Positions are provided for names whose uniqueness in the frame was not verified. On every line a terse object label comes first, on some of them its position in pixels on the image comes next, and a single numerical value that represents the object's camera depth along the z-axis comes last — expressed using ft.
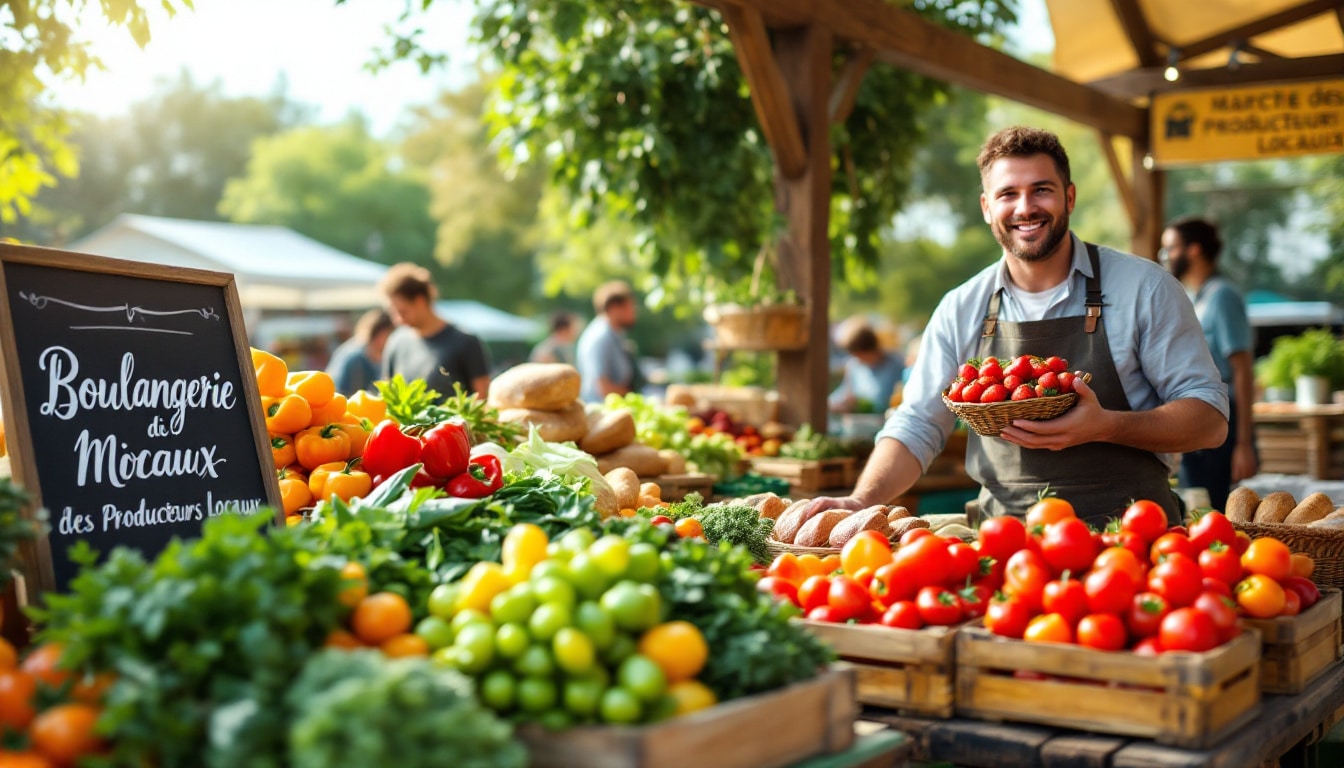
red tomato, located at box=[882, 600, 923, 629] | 7.68
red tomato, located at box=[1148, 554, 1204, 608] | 7.28
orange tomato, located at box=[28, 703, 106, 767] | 5.37
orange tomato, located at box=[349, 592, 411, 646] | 6.20
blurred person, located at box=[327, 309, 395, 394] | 30.17
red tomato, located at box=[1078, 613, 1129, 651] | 7.04
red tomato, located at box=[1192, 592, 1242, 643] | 7.07
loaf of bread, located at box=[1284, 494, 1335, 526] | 12.60
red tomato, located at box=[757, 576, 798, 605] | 8.15
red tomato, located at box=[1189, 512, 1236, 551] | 8.15
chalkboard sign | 7.45
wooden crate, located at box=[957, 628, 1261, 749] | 6.75
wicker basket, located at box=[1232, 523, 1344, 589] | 11.37
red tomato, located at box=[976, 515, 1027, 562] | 8.22
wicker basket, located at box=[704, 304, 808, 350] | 20.08
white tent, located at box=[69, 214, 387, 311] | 48.47
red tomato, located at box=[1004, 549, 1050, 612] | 7.52
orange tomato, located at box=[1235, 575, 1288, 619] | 7.81
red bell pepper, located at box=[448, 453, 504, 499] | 9.51
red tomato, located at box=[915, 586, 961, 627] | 7.70
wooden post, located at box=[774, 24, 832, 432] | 19.72
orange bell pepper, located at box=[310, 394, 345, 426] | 11.32
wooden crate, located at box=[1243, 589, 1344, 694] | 7.85
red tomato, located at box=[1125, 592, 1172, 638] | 7.16
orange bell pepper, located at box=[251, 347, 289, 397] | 11.05
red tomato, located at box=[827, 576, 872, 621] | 7.99
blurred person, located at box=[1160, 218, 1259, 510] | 20.90
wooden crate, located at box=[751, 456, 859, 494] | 19.10
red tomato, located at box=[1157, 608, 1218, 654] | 6.90
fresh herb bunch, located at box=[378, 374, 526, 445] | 12.50
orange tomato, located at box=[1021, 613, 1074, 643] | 7.18
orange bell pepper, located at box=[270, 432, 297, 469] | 10.70
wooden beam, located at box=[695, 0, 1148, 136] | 19.36
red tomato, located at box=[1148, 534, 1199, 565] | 7.84
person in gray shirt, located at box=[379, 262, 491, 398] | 22.25
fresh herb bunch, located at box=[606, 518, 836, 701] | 6.21
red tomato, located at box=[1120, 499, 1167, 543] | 8.25
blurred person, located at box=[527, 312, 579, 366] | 41.34
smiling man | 10.93
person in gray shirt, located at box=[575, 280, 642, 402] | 28.22
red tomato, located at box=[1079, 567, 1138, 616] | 7.22
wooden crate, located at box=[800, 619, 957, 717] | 7.38
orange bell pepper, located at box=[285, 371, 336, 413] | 11.30
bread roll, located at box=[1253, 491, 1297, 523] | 12.80
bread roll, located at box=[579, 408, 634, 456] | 16.33
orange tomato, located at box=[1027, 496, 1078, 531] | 8.42
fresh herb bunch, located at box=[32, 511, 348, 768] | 5.17
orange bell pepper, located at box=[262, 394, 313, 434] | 10.83
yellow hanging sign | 26.48
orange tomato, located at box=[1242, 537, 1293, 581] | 7.95
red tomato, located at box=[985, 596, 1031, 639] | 7.41
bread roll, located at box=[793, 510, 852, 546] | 10.30
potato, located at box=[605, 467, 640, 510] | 12.87
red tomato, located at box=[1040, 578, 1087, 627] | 7.29
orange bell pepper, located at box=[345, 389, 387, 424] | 12.30
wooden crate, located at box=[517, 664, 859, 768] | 5.36
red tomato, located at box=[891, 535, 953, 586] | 7.97
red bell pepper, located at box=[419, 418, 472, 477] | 9.91
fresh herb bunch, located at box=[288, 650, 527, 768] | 4.78
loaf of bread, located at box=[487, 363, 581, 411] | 16.10
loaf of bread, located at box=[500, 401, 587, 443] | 15.85
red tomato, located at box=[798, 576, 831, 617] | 8.30
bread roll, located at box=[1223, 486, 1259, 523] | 13.10
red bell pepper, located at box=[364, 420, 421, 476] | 10.27
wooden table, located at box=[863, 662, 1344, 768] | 6.73
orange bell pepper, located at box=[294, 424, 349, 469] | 10.73
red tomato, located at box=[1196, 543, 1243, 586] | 7.76
